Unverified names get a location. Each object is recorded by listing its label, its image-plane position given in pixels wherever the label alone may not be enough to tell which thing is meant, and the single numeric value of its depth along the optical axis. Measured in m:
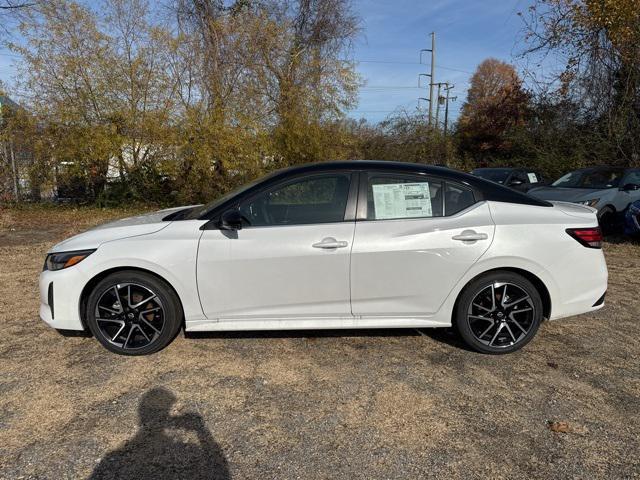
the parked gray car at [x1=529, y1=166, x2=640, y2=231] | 8.95
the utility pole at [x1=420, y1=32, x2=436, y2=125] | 39.19
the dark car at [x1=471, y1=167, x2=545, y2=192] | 12.61
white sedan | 3.63
